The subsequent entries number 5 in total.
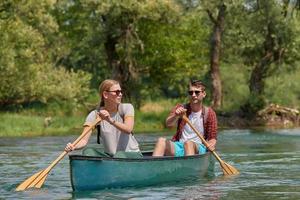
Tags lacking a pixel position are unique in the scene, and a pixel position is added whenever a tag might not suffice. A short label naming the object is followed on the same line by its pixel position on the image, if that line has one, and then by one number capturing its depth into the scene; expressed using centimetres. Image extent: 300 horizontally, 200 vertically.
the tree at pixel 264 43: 3712
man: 1283
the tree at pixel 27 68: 3055
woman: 1122
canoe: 1120
